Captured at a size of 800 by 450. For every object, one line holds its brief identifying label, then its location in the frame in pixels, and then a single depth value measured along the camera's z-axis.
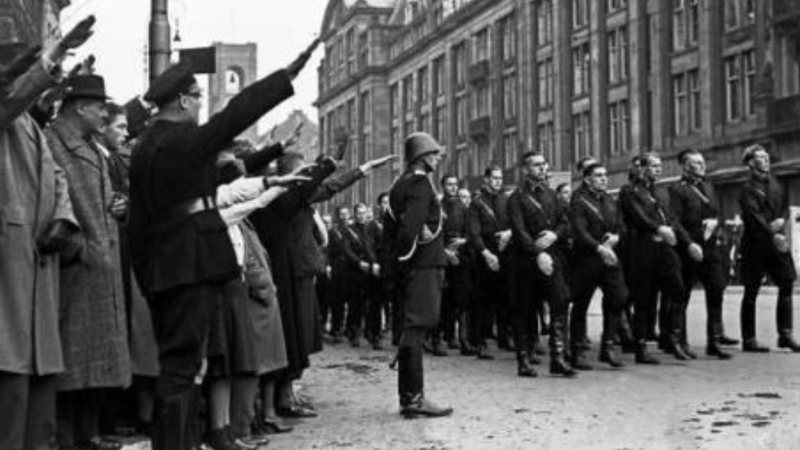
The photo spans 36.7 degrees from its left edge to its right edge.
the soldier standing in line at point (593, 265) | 12.12
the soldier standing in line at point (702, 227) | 13.24
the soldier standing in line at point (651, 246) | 12.77
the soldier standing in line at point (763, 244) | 13.32
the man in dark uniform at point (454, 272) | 15.12
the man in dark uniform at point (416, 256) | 9.31
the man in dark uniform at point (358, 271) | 18.09
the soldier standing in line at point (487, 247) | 14.93
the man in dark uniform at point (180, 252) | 5.95
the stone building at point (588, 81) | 39.72
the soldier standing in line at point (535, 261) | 11.61
